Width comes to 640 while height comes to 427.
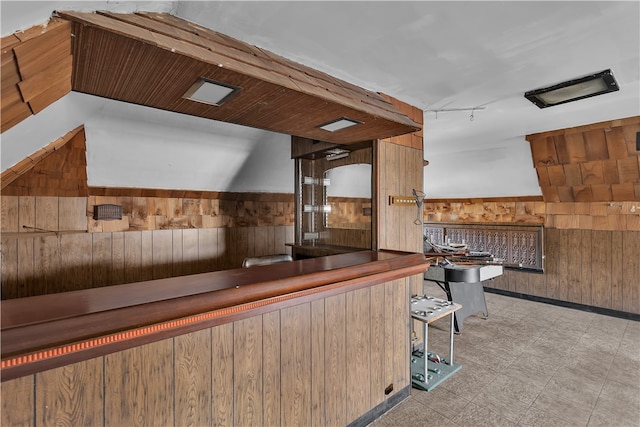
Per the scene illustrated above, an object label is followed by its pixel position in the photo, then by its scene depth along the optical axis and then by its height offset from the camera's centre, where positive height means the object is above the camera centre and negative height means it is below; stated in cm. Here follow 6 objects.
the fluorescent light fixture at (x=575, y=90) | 226 +92
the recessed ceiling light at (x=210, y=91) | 132 +53
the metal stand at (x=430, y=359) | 244 -130
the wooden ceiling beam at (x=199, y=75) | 101 +53
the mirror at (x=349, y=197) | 321 +15
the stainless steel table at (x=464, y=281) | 297 -67
